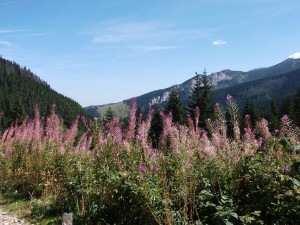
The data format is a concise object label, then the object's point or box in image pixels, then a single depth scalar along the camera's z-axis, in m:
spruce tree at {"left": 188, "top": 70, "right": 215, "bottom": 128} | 50.38
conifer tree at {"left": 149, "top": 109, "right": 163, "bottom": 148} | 36.36
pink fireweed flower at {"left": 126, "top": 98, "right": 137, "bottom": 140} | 6.04
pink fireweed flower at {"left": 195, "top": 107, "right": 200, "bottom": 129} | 5.98
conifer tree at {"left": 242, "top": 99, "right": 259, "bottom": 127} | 53.00
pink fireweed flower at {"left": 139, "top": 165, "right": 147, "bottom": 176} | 4.91
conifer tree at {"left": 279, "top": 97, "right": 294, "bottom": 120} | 61.32
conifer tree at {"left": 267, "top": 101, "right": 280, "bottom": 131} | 64.12
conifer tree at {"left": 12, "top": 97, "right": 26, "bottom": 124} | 52.66
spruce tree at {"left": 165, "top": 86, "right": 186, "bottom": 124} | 48.26
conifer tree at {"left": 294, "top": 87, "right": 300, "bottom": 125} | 50.01
